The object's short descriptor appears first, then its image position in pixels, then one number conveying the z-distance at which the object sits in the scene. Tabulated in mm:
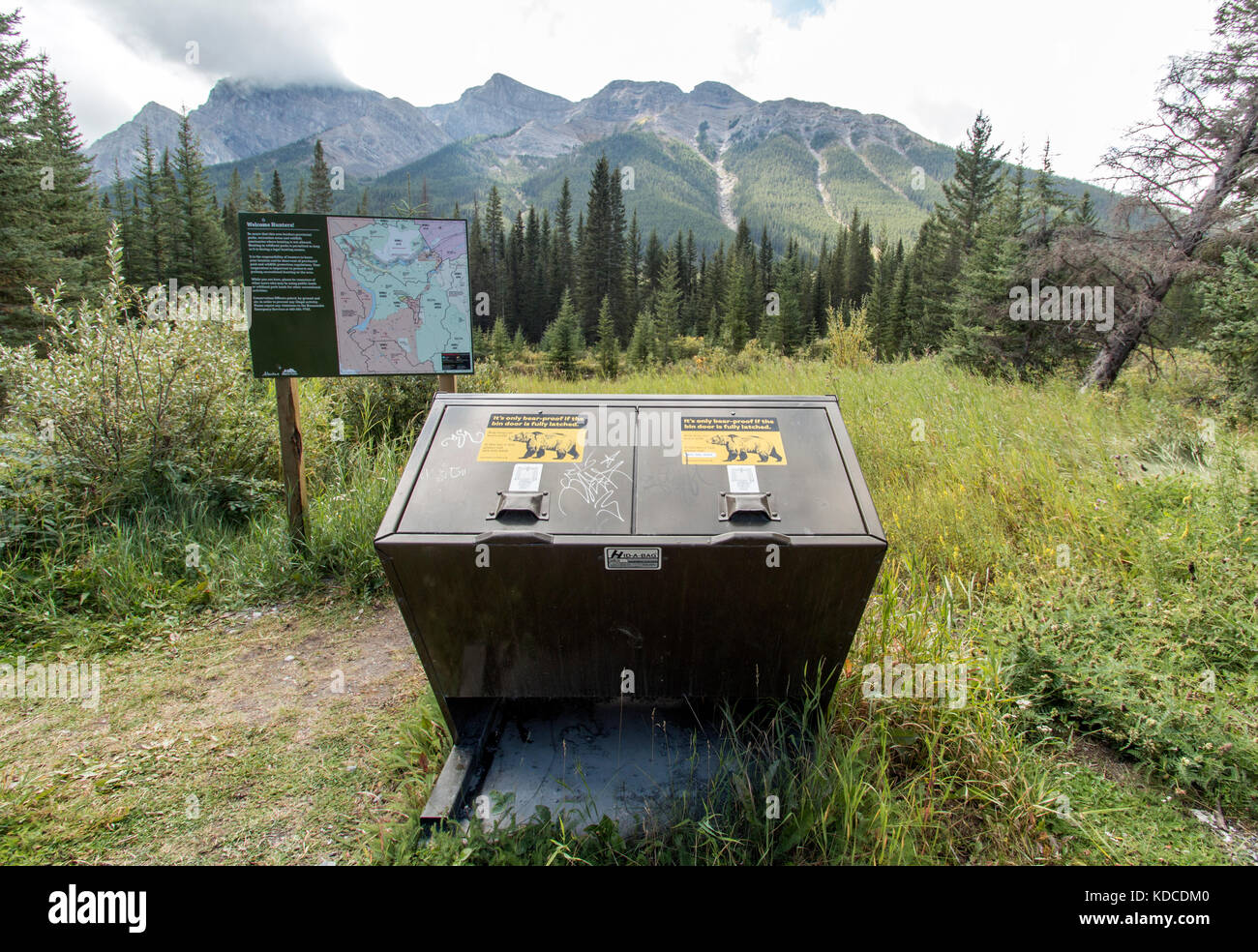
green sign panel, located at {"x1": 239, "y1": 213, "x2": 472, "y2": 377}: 4453
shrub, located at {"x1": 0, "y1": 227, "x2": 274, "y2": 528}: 5082
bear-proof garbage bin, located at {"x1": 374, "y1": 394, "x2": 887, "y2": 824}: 2311
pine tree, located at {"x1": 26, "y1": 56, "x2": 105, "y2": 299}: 22875
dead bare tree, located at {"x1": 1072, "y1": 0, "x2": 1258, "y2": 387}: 10914
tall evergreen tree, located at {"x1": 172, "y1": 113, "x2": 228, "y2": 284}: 44000
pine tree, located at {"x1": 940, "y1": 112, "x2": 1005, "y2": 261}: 45375
